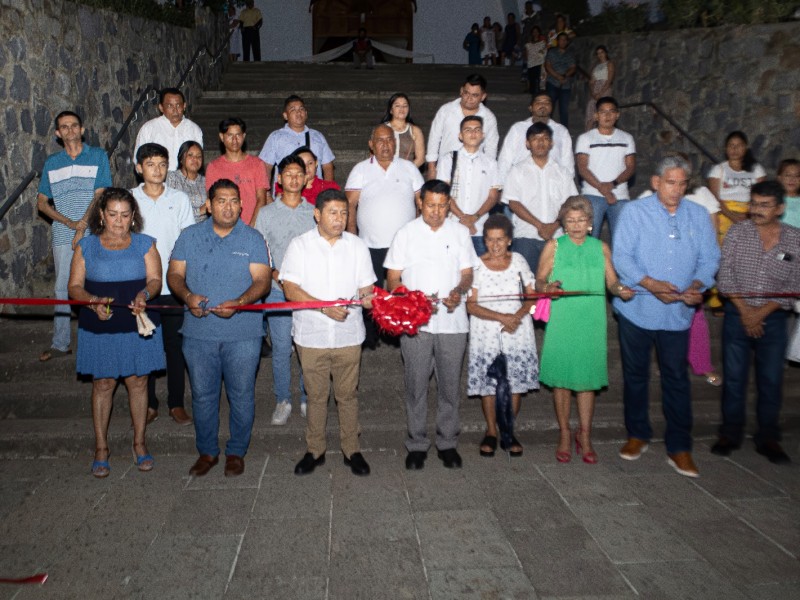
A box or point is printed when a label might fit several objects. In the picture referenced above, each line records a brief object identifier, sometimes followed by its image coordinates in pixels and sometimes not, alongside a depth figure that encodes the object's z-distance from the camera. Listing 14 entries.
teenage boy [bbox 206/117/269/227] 5.66
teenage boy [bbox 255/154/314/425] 5.03
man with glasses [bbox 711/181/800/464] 4.75
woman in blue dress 4.42
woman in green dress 4.73
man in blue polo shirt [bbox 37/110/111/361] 5.50
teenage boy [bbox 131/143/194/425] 4.89
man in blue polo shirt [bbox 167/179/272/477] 4.43
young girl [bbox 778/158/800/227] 5.45
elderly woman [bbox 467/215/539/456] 4.83
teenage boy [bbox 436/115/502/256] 5.78
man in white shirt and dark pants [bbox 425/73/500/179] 6.25
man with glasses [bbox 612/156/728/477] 4.61
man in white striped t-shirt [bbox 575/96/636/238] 6.37
